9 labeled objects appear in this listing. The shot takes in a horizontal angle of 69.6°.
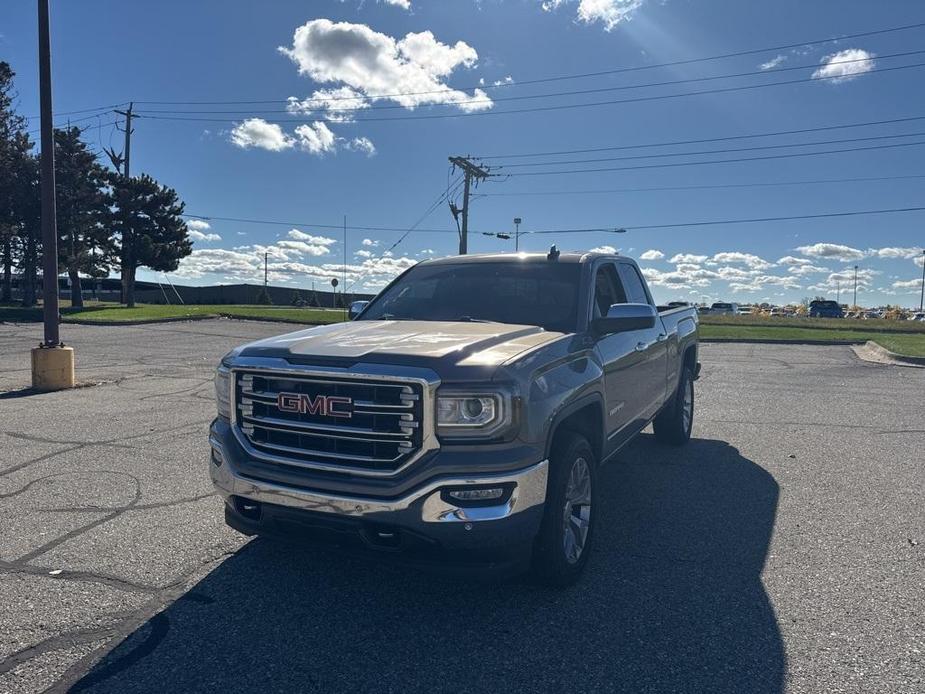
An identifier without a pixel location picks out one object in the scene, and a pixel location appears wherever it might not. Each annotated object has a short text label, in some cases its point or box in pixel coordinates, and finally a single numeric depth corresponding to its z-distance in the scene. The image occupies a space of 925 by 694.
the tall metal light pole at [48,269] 9.97
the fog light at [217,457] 3.53
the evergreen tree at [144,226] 39.78
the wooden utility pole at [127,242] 40.53
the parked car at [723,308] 69.07
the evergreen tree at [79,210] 34.94
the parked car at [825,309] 54.53
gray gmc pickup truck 2.99
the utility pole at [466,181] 37.31
